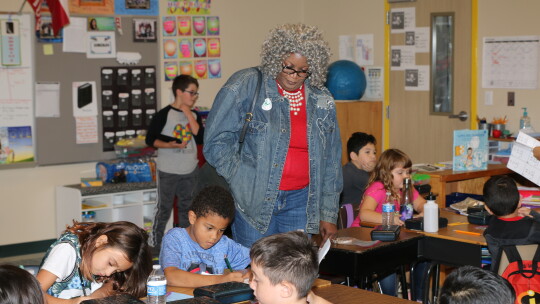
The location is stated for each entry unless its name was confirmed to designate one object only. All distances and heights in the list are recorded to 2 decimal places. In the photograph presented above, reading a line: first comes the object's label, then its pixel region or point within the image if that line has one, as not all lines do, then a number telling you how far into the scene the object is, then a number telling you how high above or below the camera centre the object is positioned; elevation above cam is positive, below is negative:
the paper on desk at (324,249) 2.89 -0.61
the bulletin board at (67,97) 7.34 -0.12
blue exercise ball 8.23 +0.01
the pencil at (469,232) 4.52 -0.86
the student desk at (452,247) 4.34 -0.92
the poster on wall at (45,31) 7.25 +0.49
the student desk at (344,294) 3.07 -0.84
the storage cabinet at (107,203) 7.32 -1.12
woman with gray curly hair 3.86 -0.27
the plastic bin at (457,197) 5.79 -0.84
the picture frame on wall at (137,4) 7.81 +0.79
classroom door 7.74 -0.20
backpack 3.71 -0.92
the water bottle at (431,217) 4.53 -0.77
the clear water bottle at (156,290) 2.82 -0.72
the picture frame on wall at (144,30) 7.88 +0.54
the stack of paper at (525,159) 5.19 -0.53
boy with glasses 7.20 -0.58
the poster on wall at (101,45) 7.61 +0.38
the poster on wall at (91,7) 7.46 +0.73
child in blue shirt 3.57 -0.71
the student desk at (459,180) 5.98 -0.76
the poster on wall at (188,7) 8.16 +0.79
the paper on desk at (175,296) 3.05 -0.82
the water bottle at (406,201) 4.89 -0.77
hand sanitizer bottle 7.08 -0.36
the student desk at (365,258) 3.96 -0.90
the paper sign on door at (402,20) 8.20 +0.64
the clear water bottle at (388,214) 4.54 -0.76
